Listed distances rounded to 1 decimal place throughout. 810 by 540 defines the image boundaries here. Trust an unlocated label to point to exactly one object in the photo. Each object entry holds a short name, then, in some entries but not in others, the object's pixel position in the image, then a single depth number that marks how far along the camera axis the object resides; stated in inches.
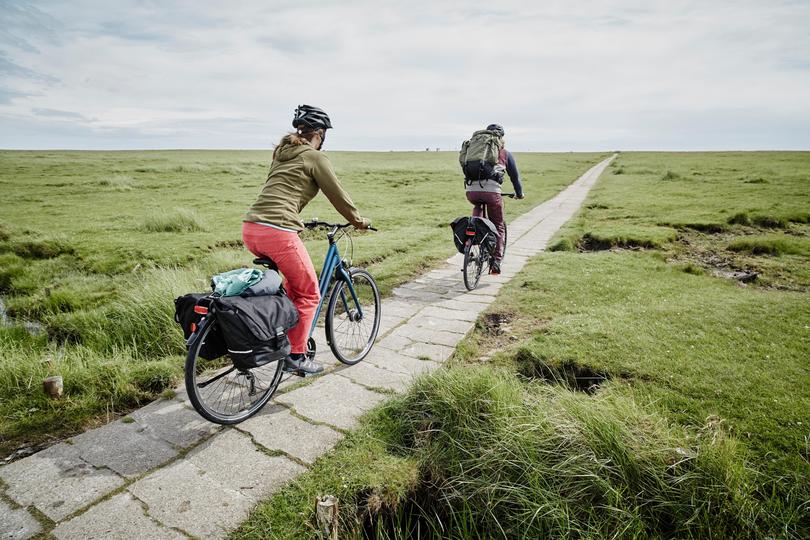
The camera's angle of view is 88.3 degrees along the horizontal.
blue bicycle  119.5
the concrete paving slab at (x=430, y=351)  179.3
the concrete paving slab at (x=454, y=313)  225.0
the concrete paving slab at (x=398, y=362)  168.4
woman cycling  139.8
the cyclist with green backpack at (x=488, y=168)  273.6
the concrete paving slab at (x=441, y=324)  208.5
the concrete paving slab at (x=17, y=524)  89.4
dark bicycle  276.2
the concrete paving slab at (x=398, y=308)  235.3
